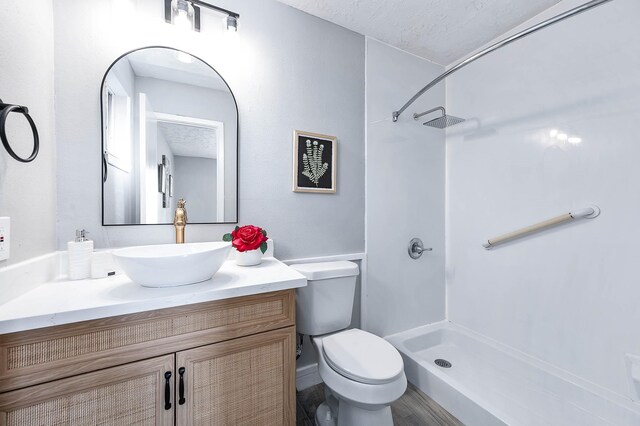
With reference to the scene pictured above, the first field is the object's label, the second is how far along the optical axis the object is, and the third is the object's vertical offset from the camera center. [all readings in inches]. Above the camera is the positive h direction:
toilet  42.2 -26.9
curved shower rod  39.1 +32.1
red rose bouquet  47.1 -5.2
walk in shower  51.7 -3.7
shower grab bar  55.1 -3.1
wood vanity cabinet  26.7 -19.2
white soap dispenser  39.4 -7.1
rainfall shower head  70.5 +25.8
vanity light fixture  48.4 +38.6
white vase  47.5 -8.6
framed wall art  61.9 +12.3
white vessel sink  32.0 -7.3
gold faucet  48.2 -2.3
